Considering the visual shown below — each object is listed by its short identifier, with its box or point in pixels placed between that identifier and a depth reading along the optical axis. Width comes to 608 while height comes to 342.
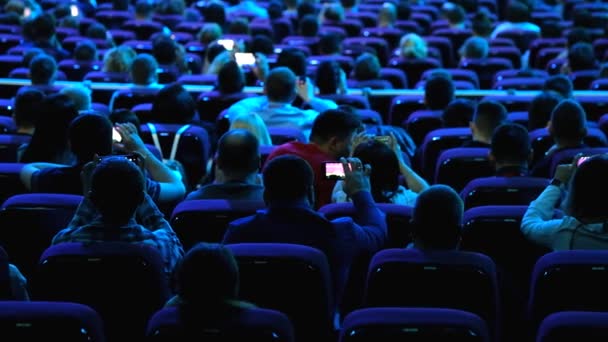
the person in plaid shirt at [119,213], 7.14
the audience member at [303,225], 7.35
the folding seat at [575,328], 5.39
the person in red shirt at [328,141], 9.60
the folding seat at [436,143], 10.85
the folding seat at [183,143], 10.91
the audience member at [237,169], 8.55
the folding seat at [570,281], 6.47
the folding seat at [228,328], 5.59
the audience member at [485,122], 10.54
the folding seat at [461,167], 9.70
